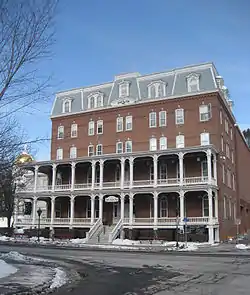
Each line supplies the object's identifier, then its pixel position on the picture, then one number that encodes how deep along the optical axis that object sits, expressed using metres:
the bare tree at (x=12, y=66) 8.80
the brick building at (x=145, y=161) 30.46
